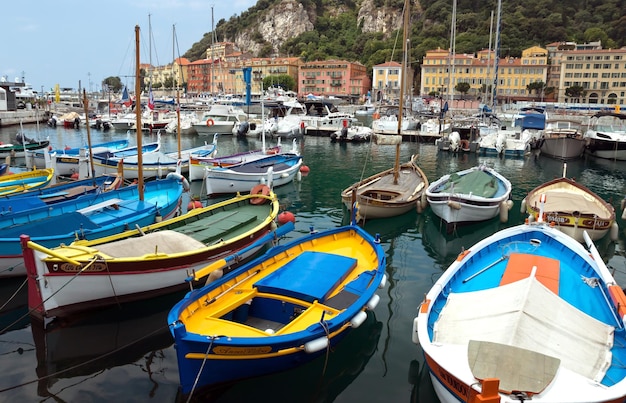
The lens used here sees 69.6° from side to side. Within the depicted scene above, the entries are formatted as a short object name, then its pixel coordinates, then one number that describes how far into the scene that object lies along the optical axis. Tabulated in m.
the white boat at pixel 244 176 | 24.06
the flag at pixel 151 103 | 38.84
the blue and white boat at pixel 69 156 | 28.39
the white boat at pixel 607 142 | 37.94
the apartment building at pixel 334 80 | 127.75
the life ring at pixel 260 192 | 18.23
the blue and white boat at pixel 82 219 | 12.96
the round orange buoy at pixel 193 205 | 19.66
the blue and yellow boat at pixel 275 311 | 7.65
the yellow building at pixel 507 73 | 105.44
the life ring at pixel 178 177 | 20.25
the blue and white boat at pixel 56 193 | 15.64
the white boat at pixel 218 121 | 57.82
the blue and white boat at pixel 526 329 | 6.31
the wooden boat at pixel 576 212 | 16.42
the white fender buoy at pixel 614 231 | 17.04
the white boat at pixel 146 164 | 27.09
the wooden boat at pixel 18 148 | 34.94
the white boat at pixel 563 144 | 39.31
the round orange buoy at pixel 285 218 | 16.86
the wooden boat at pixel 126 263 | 10.35
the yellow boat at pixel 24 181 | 19.74
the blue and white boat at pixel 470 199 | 18.72
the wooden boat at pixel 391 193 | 19.03
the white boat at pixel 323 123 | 56.50
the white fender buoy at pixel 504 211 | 19.62
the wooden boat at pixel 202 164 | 27.28
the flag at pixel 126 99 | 65.33
